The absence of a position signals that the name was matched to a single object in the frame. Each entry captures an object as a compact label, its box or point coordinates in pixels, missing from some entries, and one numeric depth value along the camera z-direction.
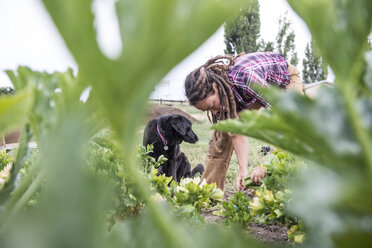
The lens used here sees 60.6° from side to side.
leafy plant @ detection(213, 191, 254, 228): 1.55
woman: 2.62
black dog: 3.78
